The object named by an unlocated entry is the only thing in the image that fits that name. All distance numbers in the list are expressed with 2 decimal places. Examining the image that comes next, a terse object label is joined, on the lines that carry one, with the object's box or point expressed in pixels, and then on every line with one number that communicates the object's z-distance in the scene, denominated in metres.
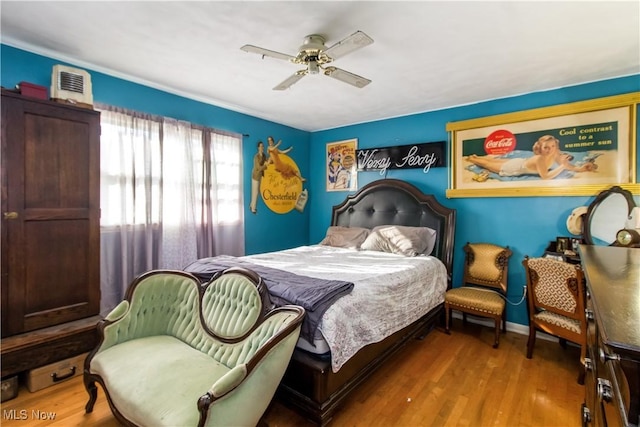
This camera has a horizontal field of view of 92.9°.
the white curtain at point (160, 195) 2.83
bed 1.81
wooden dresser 0.58
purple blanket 1.81
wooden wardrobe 2.08
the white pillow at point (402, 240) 3.46
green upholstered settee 1.37
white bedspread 1.88
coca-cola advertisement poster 2.77
